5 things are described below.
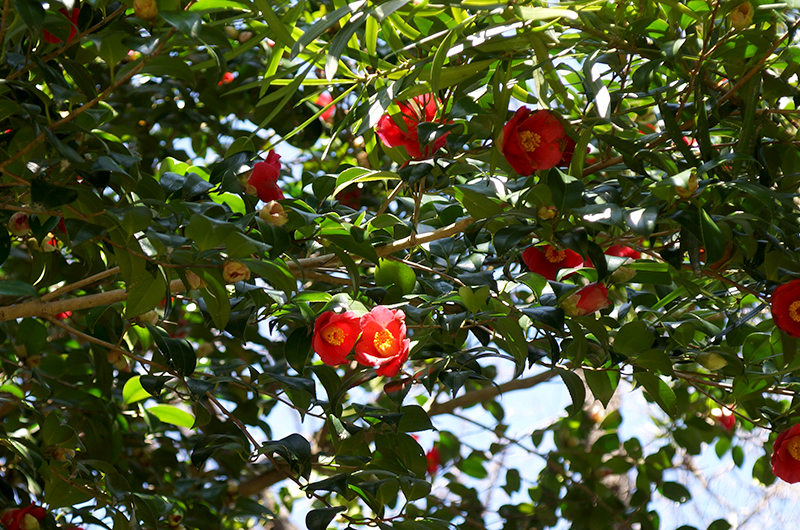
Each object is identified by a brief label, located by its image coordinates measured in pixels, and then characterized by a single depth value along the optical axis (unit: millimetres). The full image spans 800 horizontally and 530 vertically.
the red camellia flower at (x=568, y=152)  2574
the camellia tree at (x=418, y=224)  2465
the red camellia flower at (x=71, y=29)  2503
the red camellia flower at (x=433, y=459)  3340
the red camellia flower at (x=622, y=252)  2688
